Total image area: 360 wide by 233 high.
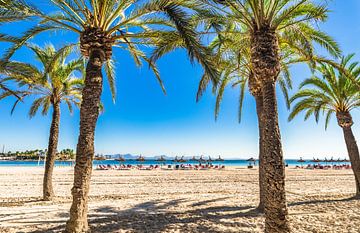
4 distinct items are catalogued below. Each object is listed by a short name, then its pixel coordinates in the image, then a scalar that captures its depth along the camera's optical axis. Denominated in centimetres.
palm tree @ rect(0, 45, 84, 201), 1212
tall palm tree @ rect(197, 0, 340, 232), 610
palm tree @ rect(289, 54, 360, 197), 1289
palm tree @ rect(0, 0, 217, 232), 656
